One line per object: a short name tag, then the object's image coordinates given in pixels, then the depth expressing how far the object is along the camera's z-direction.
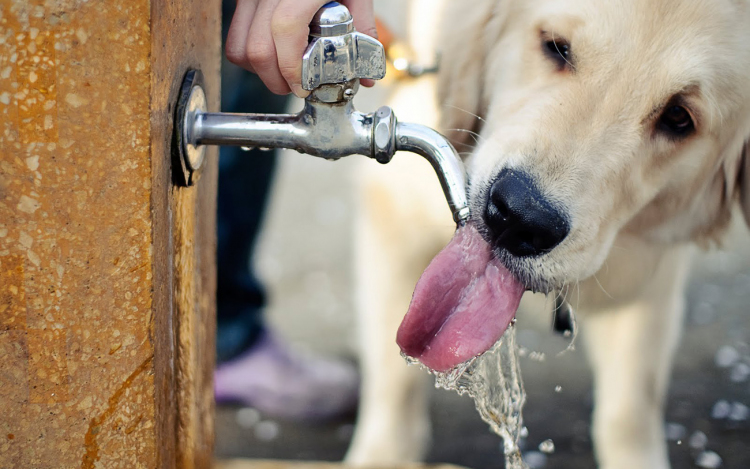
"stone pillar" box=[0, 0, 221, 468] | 0.80
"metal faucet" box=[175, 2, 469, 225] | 0.92
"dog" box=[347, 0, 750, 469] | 1.23
